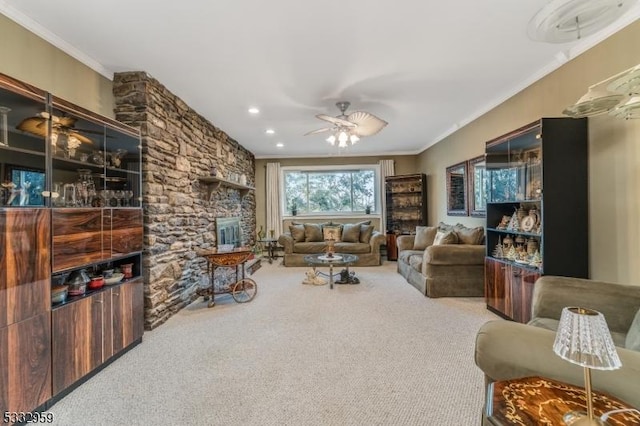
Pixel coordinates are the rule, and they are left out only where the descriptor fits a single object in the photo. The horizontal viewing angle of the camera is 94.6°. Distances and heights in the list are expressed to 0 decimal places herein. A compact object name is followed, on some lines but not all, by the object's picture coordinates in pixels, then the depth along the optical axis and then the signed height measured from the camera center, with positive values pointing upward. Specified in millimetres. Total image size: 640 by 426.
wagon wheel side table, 3711 -683
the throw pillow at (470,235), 4250 -367
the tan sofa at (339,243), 6332 -684
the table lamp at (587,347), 875 -421
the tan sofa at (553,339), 1099 -621
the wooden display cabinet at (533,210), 2594 -1
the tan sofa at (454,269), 3977 -805
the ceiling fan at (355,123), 3359 +1054
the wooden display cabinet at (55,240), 1687 -178
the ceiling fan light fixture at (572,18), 1447 +996
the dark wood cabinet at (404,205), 6762 +141
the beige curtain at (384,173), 7410 +960
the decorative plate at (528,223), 2945 -137
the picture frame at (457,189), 5035 +384
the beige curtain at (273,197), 7520 +393
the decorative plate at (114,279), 2461 -550
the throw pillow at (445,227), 5067 -291
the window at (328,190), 7633 +568
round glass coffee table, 4570 -766
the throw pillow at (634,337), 1434 -647
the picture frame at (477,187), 4477 +369
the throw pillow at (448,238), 4492 -423
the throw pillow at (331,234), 4816 -364
